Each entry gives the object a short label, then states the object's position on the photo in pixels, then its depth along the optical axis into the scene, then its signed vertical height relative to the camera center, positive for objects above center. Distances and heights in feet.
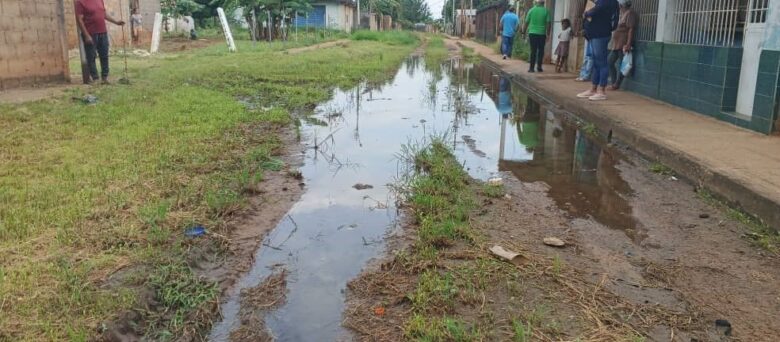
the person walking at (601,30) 29.58 +0.54
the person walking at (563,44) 45.62 -0.21
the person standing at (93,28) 34.65 +0.52
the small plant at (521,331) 8.78 -4.14
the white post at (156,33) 68.35 +0.54
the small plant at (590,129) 25.09 -3.59
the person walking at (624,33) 32.19 +0.45
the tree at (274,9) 91.04 +4.47
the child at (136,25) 79.36 +1.62
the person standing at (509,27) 61.41 +1.37
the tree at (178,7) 99.04 +5.01
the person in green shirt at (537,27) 45.80 +1.02
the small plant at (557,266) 11.21 -4.08
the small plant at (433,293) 9.78 -4.07
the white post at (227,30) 70.16 +0.97
